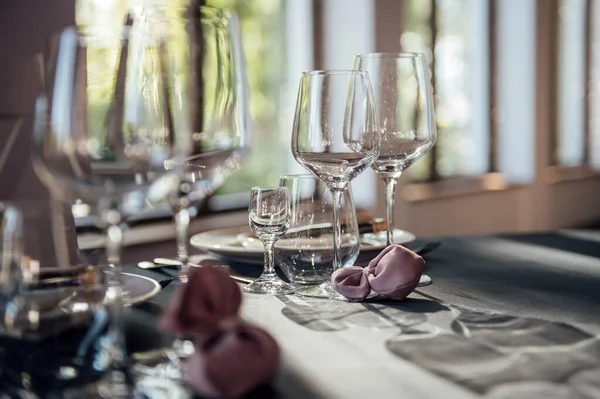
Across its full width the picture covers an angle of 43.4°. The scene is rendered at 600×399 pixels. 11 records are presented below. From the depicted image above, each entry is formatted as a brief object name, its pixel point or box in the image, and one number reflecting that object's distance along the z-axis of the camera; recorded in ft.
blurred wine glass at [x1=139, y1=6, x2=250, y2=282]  2.15
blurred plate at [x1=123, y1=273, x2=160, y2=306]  2.51
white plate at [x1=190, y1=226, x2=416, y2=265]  3.22
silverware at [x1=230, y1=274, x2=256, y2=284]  2.90
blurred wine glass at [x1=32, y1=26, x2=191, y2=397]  1.69
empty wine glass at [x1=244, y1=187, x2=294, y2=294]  2.77
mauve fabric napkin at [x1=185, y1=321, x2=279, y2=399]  1.61
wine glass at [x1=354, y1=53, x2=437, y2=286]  3.05
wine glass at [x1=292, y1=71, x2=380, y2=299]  2.66
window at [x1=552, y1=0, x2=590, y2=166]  20.35
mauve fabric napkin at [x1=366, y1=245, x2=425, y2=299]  2.54
